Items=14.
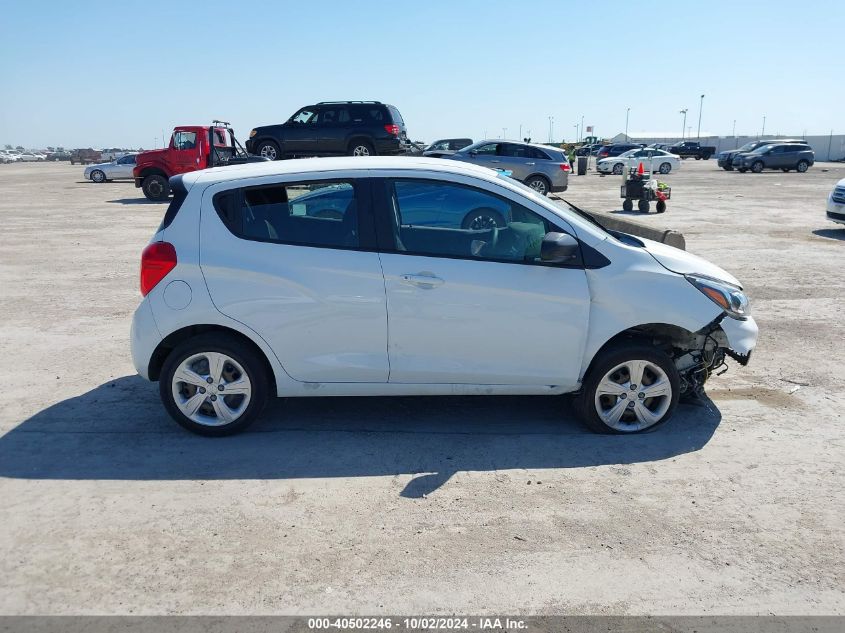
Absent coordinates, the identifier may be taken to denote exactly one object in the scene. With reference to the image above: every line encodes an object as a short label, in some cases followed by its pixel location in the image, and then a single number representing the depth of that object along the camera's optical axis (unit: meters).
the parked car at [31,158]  92.12
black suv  21.89
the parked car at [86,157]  66.56
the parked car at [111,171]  34.16
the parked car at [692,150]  68.88
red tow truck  22.00
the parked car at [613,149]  51.34
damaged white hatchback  4.74
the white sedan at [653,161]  41.19
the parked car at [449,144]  38.64
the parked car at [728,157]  44.47
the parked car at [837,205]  14.91
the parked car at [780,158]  42.25
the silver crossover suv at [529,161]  21.61
